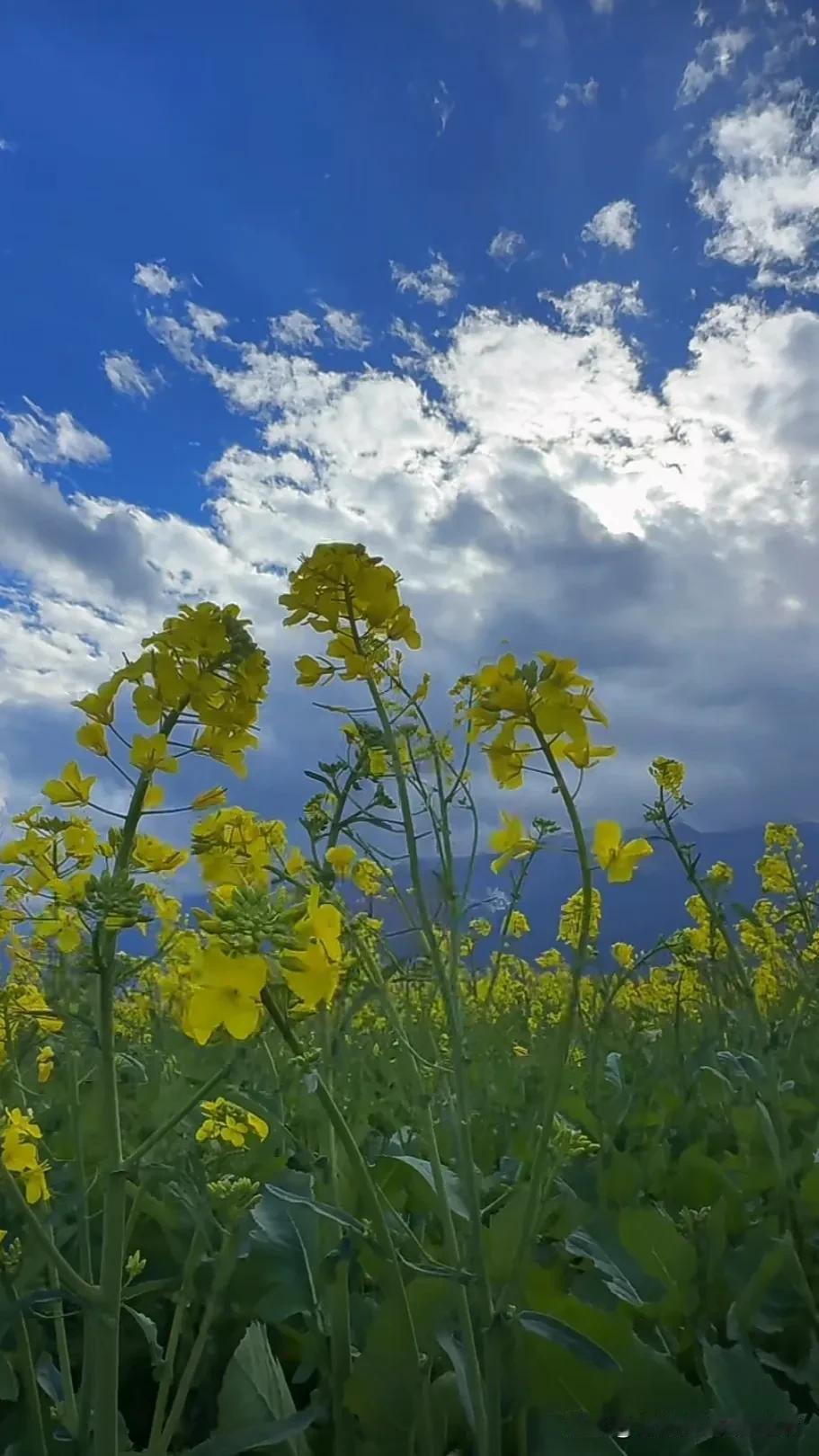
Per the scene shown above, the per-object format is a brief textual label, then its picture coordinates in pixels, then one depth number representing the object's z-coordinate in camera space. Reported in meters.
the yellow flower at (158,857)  0.31
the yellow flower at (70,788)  0.33
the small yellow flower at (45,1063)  0.51
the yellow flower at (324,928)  0.23
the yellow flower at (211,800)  0.30
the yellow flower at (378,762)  0.37
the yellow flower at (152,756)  0.28
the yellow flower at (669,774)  0.74
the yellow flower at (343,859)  0.38
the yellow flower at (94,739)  0.31
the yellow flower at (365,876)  0.43
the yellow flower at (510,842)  0.33
